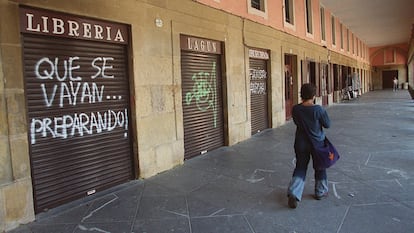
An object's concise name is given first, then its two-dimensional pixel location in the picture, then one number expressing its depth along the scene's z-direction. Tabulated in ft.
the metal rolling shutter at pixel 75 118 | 13.28
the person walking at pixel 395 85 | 123.39
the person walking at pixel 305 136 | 13.15
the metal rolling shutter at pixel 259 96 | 31.37
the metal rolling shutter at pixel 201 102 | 22.11
